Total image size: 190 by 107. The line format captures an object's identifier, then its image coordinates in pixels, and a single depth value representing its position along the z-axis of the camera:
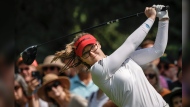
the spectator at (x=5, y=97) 6.68
